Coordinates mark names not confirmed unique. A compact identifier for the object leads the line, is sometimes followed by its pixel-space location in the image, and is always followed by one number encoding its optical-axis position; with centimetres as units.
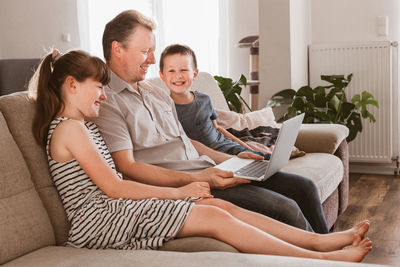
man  178
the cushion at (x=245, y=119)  286
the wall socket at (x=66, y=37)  486
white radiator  434
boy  229
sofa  122
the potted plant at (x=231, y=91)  379
